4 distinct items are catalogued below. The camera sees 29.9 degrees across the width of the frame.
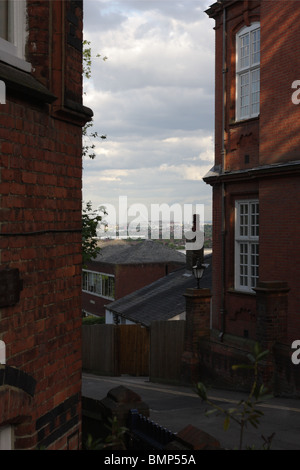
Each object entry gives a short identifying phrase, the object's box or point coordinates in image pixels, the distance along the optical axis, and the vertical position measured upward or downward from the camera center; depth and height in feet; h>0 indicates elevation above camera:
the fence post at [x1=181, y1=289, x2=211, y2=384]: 49.88 -9.31
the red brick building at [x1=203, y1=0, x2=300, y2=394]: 41.27 +3.30
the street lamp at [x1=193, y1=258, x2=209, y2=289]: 51.31 -4.47
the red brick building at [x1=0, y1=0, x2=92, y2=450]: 13.70 -0.06
